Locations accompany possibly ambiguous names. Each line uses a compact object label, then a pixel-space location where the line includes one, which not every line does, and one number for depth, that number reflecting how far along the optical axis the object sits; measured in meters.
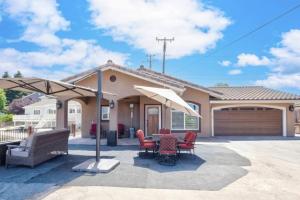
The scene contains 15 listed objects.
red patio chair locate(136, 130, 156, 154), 8.46
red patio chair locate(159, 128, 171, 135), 10.40
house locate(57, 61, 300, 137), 13.78
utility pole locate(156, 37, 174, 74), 26.26
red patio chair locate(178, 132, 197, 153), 8.58
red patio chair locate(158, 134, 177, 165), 7.77
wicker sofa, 6.71
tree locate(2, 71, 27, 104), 53.58
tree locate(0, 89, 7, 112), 40.96
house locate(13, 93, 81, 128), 22.97
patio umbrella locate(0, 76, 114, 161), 7.26
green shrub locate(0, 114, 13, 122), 32.60
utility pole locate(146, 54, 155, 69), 31.03
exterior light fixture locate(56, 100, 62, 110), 12.30
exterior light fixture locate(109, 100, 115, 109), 11.94
